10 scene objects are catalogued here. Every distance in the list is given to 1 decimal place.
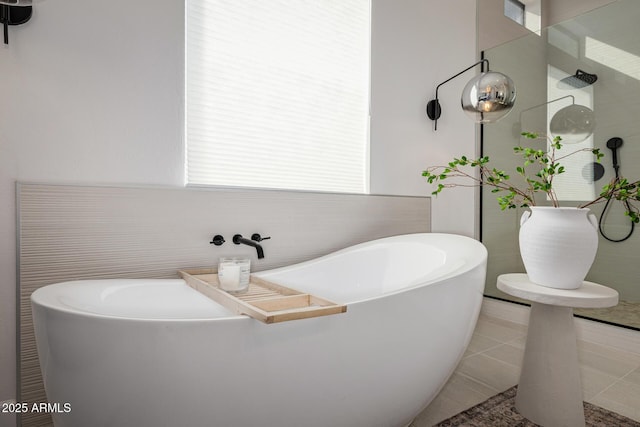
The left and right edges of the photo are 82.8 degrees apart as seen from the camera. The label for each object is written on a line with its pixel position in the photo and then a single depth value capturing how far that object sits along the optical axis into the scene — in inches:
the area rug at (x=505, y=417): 53.0
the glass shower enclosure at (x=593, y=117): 87.2
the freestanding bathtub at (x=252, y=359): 31.0
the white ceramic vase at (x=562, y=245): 51.0
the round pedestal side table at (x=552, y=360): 50.8
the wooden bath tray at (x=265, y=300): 32.9
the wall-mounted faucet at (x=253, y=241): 63.9
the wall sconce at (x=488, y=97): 71.3
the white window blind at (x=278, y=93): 67.5
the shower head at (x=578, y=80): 94.8
